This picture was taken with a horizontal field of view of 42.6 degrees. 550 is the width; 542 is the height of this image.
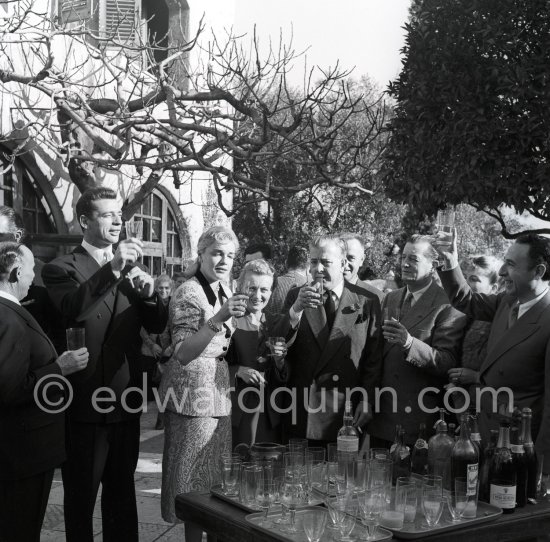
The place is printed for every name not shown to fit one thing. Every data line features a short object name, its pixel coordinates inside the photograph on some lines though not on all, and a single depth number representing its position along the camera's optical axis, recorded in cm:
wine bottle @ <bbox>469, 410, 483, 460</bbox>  297
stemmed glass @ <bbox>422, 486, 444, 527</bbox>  268
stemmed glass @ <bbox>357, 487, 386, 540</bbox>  265
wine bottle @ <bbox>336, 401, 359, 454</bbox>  314
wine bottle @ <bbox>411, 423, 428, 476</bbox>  315
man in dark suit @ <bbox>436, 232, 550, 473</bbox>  354
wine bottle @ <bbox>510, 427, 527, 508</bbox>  296
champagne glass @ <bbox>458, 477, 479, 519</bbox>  275
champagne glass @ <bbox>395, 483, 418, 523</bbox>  270
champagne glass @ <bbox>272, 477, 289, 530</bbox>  269
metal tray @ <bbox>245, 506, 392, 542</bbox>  256
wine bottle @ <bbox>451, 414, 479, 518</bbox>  281
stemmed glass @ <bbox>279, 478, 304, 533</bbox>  287
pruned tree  939
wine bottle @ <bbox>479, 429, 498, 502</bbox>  300
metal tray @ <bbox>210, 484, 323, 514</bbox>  287
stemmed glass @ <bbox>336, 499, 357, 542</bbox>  258
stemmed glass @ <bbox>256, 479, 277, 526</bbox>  290
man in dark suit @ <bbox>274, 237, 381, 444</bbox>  414
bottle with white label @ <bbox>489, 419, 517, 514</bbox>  289
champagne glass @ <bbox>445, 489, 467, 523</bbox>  275
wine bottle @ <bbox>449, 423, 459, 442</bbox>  305
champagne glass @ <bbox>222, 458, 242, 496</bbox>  305
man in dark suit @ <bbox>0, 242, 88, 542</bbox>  313
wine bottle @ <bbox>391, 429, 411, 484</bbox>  318
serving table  270
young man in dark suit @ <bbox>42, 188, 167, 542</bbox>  361
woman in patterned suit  382
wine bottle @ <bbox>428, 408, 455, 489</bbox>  298
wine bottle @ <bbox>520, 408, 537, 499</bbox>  297
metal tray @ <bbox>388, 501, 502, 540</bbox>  261
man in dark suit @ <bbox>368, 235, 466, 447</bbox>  407
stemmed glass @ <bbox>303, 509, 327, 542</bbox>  252
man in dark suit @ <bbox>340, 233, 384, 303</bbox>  534
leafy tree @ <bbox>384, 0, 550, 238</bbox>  699
